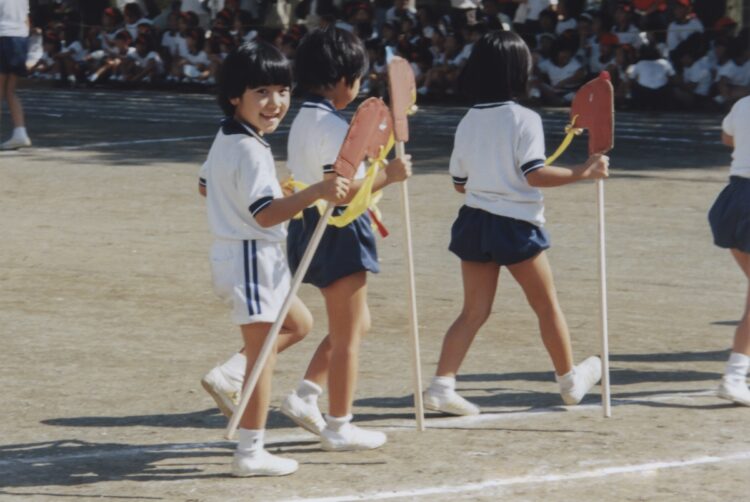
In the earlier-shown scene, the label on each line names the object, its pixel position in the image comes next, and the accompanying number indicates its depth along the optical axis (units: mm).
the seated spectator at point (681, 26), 41822
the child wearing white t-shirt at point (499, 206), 12547
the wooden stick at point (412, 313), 11641
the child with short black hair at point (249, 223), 10836
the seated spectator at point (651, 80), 40781
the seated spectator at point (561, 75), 42500
